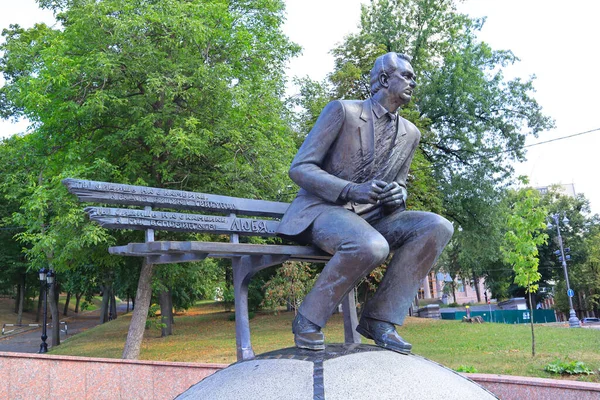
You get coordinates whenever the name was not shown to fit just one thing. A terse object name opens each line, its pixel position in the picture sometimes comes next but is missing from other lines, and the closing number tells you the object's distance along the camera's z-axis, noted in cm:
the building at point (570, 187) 8693
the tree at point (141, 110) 1369
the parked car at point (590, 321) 3790
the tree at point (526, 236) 1412
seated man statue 360
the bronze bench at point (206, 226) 377
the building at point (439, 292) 7762
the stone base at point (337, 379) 299
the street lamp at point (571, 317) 2958
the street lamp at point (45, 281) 2077
